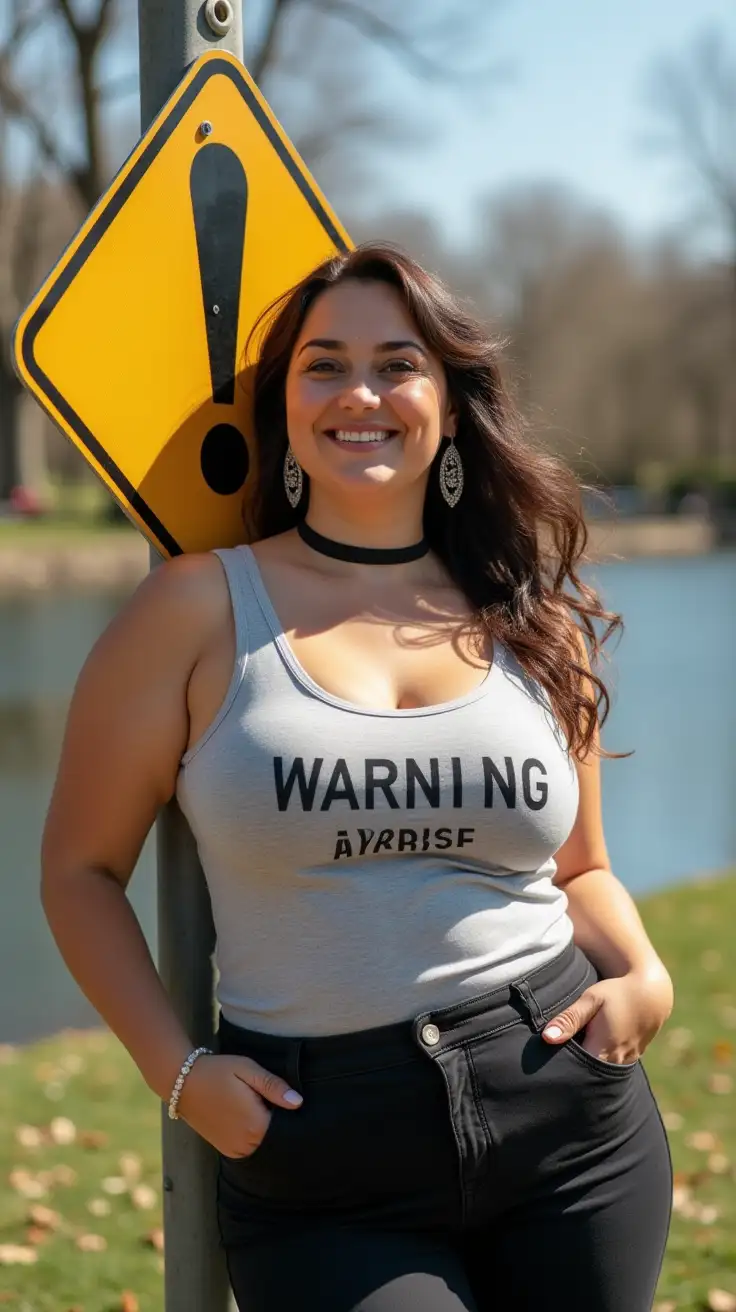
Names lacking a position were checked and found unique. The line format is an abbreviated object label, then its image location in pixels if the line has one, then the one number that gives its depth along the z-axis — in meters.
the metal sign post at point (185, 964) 2.41
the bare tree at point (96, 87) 25.23
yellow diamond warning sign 2.31
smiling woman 2.11
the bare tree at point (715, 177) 56.94
